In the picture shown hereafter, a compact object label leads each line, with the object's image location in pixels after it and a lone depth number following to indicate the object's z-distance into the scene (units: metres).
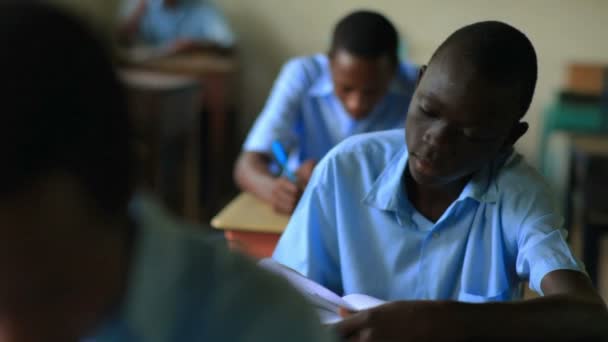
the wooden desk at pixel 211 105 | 4.05
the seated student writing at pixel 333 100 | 2.05
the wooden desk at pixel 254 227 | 1.65
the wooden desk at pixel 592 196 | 2.37
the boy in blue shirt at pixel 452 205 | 1.06
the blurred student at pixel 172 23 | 4.69
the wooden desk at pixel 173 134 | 3.32
